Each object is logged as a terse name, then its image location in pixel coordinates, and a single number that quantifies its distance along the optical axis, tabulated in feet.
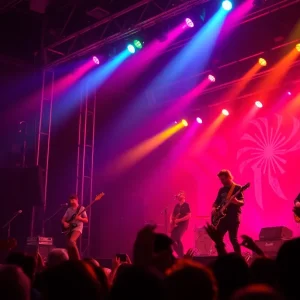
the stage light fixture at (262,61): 39.12
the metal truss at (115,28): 32.22
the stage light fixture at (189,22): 33.50
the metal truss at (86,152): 40.27
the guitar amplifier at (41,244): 33.83
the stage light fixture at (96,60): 39.04
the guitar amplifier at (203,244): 40.83
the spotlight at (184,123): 49.80
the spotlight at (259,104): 44.24
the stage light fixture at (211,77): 42.19
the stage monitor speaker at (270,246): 33.24
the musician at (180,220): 36.60
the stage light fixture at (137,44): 36.33
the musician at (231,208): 27.71
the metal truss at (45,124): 38.93
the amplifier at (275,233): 33.78
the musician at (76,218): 34.50
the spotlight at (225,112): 46.96
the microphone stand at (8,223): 34.26
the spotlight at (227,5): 30.68
